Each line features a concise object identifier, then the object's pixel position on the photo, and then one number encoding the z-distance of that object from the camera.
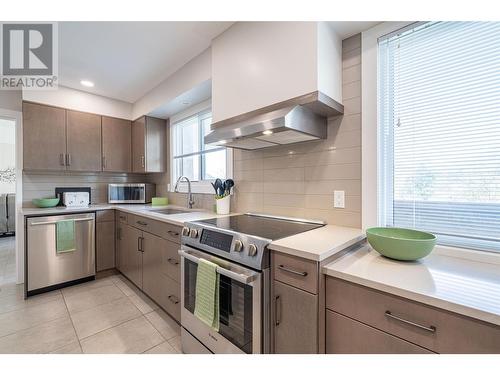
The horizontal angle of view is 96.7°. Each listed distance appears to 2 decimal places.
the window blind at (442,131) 1.07
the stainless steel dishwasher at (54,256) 2.34
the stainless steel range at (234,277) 1.11
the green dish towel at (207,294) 1.32
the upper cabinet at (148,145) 3.12
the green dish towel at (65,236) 2.47
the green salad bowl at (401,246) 0.99
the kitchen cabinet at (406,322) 0.67
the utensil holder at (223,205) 2.14
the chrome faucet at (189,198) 2.70
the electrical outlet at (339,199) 1.50
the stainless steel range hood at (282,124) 1.27
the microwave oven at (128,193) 3.25
